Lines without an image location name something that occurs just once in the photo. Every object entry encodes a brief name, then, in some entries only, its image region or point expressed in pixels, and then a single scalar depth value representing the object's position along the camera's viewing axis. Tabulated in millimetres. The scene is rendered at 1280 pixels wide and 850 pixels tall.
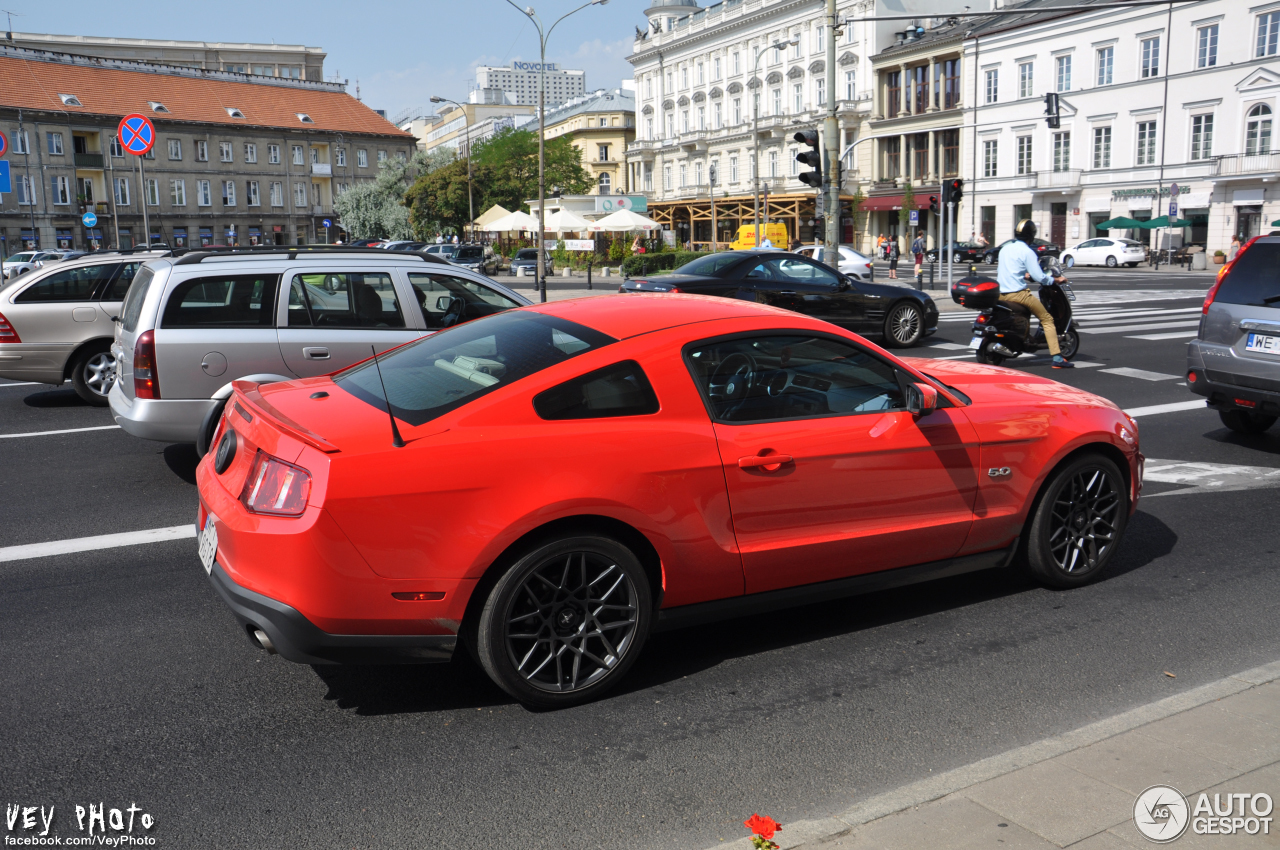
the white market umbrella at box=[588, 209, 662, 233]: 40938
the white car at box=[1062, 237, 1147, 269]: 48812
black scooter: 13711
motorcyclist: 13156
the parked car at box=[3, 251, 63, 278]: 44188
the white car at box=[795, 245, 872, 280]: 33719
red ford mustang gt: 3727
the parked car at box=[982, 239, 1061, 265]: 52872
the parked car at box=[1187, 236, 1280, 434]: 8219
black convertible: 15445
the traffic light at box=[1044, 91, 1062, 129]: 38994
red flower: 2658
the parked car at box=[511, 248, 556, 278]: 47250
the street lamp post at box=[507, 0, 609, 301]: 27939
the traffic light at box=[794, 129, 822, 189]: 18906
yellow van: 58062
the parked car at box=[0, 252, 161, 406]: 11250
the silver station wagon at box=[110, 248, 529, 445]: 7672
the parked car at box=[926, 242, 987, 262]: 48469
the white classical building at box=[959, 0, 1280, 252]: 48781
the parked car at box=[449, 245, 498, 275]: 48625
